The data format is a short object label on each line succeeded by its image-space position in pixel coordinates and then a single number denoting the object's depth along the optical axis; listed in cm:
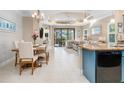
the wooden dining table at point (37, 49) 342
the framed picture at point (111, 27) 630
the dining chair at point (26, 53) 291
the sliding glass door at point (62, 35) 1137
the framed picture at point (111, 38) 630
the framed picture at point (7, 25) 366
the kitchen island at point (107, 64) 214
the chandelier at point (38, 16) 436
